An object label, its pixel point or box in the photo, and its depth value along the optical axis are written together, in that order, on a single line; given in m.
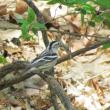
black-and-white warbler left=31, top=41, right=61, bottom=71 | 7.45
